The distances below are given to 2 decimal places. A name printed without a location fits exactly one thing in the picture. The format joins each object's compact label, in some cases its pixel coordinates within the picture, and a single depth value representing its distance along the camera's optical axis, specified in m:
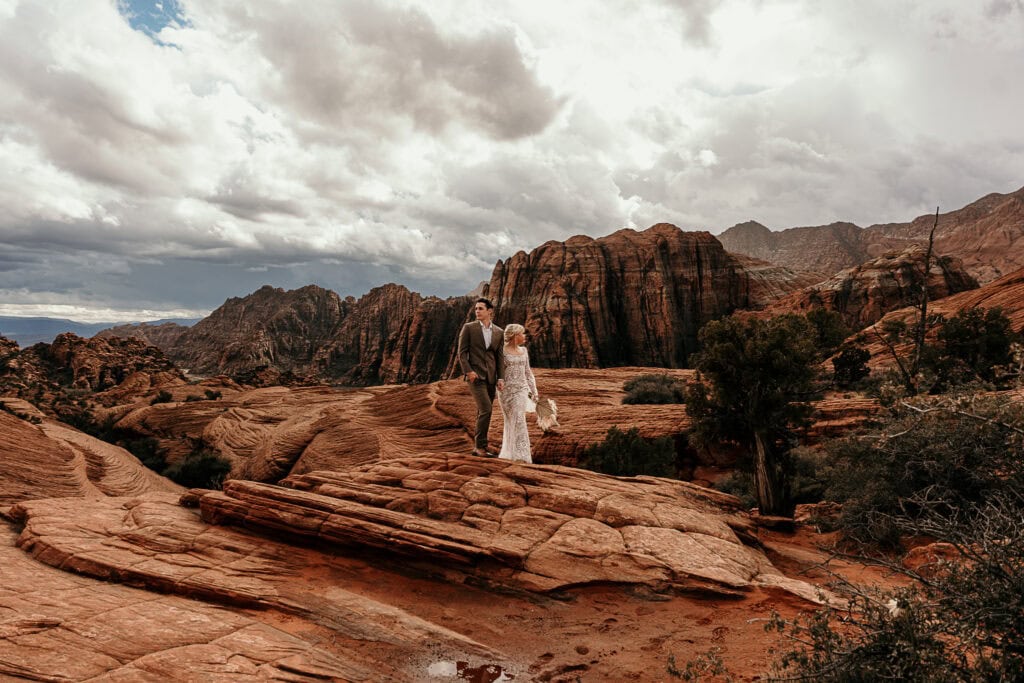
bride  11.25
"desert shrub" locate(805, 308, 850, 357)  42.28
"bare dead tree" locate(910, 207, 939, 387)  20.92
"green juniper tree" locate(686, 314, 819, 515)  17.27
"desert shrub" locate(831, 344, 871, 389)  33.19
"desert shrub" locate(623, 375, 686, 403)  26.42
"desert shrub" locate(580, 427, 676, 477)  18.55
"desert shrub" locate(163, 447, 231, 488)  26.00
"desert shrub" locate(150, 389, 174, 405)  44.06
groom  10.93
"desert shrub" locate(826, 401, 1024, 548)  8.59
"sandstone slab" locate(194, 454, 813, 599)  8.38
